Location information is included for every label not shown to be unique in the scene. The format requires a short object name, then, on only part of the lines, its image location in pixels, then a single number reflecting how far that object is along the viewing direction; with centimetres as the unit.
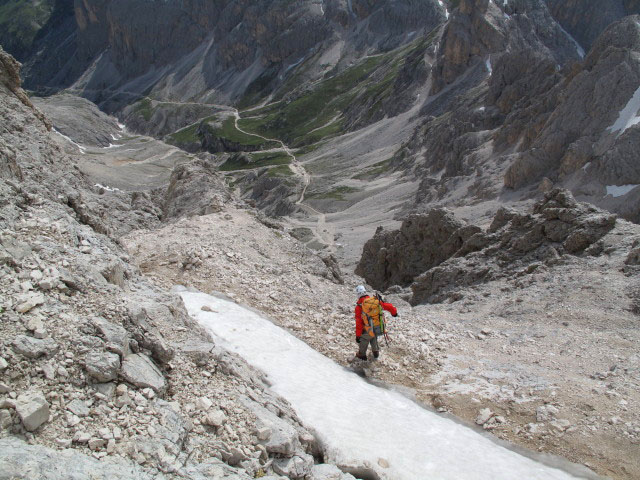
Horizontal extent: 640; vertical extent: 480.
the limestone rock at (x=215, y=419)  847
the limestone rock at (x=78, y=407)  708
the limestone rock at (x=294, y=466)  843
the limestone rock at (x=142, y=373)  816
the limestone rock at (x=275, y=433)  873
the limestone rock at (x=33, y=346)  728
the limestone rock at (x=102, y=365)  776
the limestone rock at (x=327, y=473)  874
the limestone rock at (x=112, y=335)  837
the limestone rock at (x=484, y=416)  1259
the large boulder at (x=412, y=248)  3800
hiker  1491
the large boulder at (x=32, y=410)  650
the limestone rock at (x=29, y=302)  800
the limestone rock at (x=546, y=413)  1232
